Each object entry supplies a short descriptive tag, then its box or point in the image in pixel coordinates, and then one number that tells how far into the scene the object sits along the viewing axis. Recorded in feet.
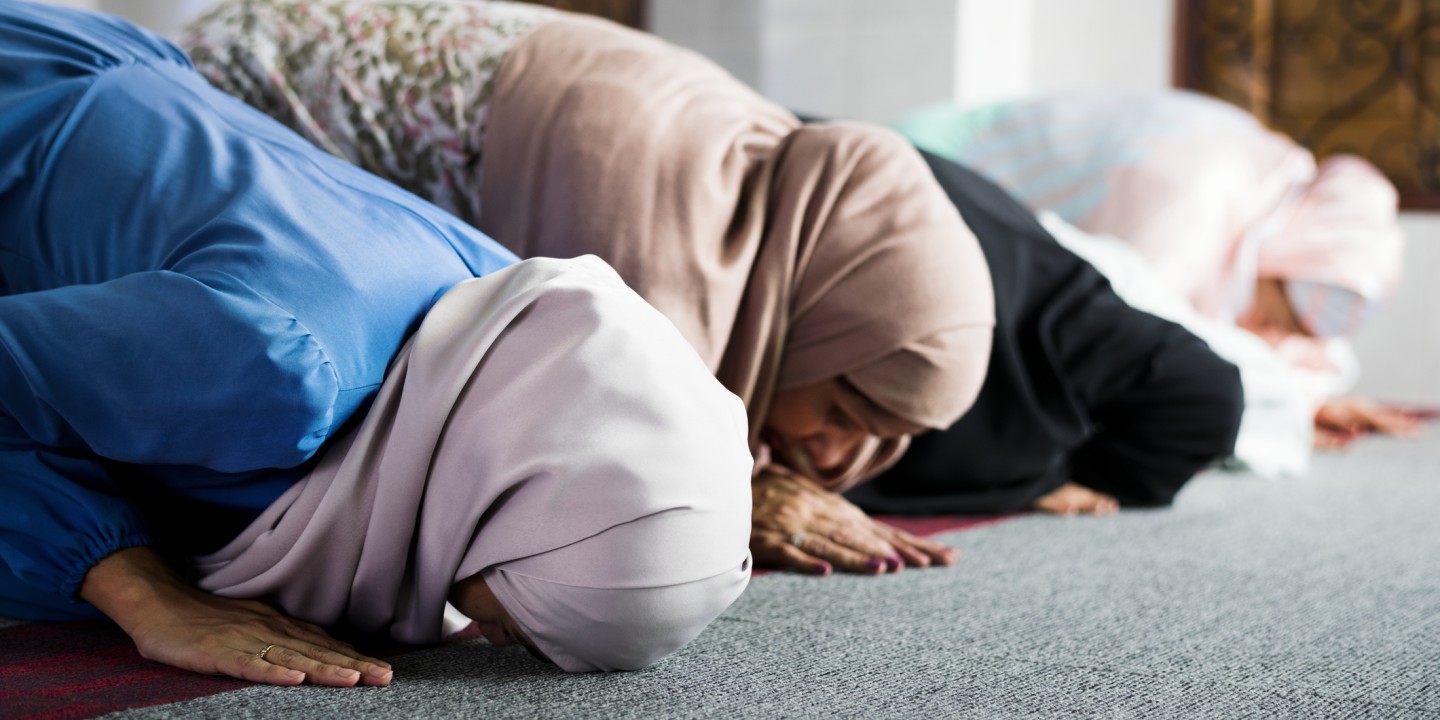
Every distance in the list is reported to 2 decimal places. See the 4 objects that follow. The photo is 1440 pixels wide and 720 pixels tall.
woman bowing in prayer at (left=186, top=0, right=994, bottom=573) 4.97
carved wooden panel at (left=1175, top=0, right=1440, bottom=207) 13.21
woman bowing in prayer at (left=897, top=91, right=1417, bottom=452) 9.64
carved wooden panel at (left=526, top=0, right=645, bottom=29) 14.26
